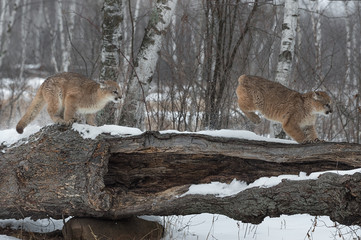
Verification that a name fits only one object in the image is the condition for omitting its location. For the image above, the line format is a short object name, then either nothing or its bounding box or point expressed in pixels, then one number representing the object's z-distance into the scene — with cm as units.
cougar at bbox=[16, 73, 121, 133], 1169
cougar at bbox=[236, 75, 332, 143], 1212
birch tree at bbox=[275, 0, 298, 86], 1560
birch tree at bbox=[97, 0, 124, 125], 1437
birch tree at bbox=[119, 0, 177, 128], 1369
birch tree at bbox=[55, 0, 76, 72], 3102
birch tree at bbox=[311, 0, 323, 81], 2031
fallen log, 820
